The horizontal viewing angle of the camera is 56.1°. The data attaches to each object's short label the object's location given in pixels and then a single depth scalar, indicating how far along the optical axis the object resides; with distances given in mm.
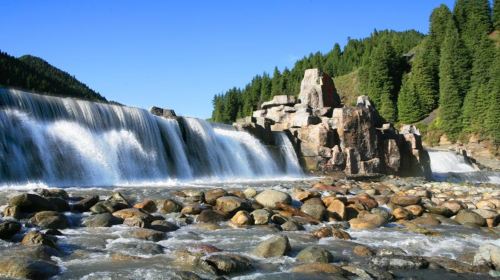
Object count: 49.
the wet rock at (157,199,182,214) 13172
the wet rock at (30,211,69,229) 10320
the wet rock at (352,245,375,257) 9630
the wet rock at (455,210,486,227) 14609
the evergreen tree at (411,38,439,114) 76731
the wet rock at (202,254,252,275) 7926
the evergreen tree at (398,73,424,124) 74938
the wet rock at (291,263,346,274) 8094
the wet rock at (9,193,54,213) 11023
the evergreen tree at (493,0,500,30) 89362
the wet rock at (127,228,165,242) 10008
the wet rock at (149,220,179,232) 10992
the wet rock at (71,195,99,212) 12281
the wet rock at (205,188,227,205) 14353
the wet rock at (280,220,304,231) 12180
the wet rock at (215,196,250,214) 13375
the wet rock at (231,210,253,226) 12391
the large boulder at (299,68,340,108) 47125
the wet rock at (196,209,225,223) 12422
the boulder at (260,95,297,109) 46044
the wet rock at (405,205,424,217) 15737
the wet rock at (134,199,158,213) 13125
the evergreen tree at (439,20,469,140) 68062
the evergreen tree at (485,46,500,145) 62000
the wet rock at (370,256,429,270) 8820
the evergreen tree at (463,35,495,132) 65438
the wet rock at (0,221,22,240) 9102
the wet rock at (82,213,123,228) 11008
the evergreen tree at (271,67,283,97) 104938
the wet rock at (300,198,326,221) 14062
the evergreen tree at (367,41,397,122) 79812
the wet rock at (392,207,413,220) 14788
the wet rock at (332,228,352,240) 11398
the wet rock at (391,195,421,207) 16672
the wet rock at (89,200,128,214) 12153
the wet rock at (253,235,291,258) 9133
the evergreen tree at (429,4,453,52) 87812
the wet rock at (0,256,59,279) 6965
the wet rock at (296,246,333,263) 8812
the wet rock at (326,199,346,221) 14211
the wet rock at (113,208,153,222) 11414
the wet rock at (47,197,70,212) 11866
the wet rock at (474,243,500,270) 9070
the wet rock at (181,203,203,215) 13008
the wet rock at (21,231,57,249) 8680
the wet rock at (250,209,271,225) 12546
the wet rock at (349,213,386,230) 13207
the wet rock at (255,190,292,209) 14867
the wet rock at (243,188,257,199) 16381
